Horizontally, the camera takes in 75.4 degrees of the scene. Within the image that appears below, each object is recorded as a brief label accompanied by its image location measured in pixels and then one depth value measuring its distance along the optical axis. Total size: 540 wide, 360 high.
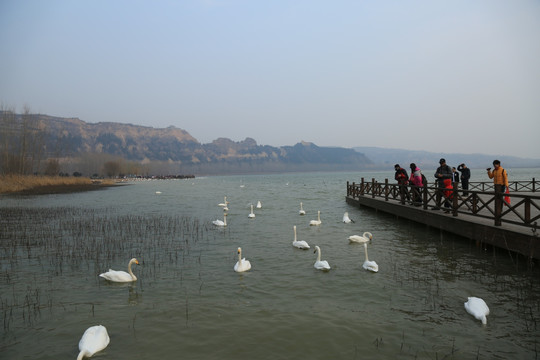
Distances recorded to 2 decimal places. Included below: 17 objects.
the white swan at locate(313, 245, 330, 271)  11.02
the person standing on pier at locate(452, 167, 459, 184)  20.12
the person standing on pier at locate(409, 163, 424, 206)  19.11
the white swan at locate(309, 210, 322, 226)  20.61
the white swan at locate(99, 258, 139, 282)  10.11
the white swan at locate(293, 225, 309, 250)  14.24
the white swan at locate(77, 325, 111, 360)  6.15
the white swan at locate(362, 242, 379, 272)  10.82
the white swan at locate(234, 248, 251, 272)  11.16
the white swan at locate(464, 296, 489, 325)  7.10
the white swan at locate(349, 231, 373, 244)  14.81
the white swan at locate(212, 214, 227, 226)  20.76
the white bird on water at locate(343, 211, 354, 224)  21.41
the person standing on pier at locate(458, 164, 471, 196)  20.50
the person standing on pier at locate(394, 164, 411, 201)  20.95
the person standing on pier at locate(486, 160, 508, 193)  15.31
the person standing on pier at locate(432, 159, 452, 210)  16.20
